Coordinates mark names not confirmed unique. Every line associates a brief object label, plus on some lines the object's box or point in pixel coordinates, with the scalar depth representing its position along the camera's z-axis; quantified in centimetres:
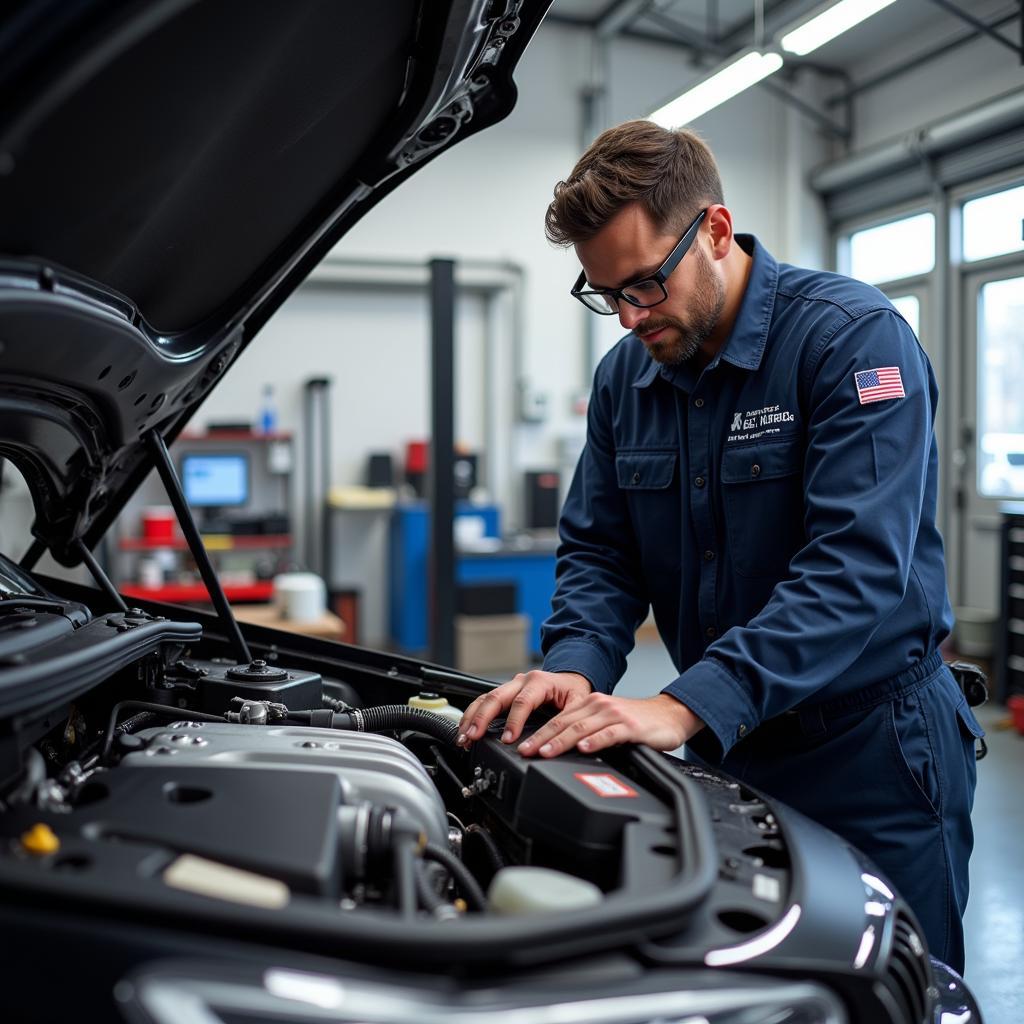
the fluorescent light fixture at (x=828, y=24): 435
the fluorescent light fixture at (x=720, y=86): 498
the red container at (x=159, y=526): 561
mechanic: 115
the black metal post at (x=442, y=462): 404
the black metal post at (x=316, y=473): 649
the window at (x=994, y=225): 570
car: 63
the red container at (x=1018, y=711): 441
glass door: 589
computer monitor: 558
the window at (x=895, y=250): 646
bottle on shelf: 613
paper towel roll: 398
